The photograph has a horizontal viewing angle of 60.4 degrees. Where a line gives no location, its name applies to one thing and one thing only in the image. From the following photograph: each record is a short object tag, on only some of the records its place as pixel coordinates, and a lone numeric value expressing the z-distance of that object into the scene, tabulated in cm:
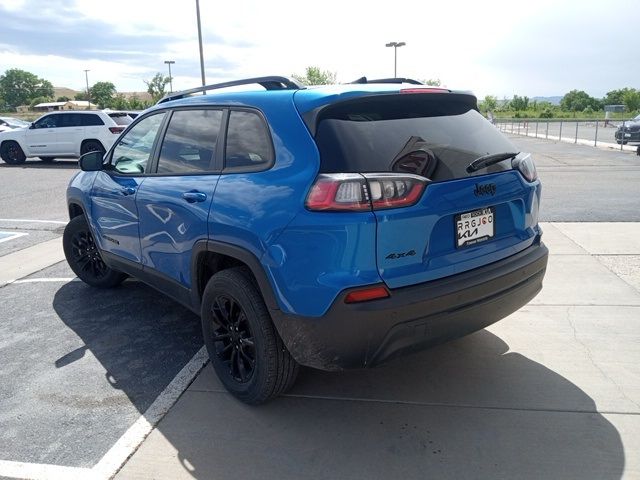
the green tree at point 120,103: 7200
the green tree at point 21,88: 12431
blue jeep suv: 252
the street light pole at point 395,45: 4272
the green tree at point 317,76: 4992
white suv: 1698
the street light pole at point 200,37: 2424
